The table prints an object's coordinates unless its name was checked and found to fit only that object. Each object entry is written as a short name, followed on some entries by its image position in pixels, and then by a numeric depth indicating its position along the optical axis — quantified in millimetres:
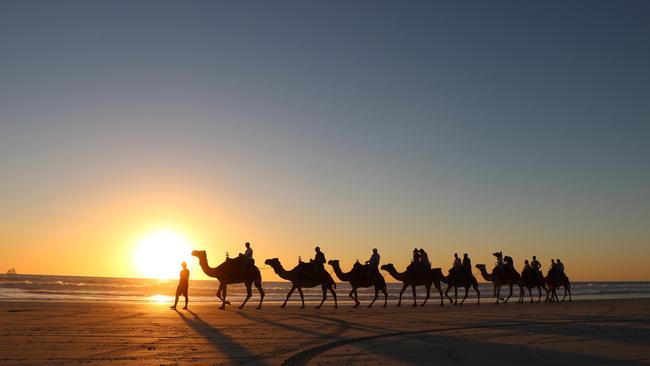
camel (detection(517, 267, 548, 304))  32250
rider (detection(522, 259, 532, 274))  33094
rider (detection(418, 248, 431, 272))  27547
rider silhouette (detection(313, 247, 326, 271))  24031
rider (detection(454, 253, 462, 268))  29631
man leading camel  22125
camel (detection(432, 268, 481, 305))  29156
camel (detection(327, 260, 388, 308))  25453
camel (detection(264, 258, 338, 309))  23797
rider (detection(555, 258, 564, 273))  35281
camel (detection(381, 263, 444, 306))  27125
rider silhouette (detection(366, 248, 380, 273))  25703
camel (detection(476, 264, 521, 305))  31203
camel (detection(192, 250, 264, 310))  22953
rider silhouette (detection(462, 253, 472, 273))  29578
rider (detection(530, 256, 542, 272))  33178
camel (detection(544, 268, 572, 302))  34625
